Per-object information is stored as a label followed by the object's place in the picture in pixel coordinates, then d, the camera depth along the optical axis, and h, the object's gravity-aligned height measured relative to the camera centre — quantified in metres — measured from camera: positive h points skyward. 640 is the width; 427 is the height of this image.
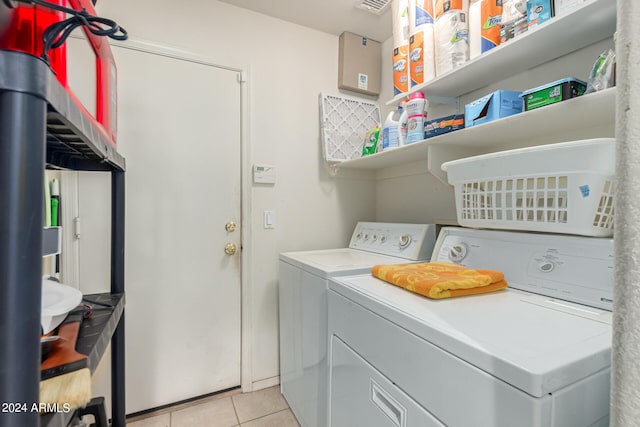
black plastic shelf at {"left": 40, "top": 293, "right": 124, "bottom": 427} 0.49 -0.34
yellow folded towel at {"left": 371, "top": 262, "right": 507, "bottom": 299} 0.90 -0.23
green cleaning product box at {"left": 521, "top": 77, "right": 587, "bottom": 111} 0.92 +0.39
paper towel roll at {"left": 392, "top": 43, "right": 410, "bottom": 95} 1.60 +0.81
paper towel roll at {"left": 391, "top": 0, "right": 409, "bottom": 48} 1.58 +1.06
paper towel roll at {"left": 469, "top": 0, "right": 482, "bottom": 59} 1.24 +0.81
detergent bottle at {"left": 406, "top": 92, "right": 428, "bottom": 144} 1.49 +0.50
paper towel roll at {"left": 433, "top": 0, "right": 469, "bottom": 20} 1.31 +0.95
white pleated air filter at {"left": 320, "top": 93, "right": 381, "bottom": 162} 2.11 +0.67
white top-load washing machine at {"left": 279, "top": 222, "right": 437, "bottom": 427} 1.34 -0.45
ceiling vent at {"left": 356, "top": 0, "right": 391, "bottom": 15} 1.83 +1.33
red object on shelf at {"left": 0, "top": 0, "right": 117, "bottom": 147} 0.47 +0.32
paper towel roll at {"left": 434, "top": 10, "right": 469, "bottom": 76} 1.31 +0.80
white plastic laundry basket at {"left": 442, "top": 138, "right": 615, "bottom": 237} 0.83 +0.08
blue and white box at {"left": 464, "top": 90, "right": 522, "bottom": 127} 1.11 +0.41
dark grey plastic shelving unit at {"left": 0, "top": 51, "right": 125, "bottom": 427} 0.39 -0.02
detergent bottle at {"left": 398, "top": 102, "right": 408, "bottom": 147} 1.60 +0.46
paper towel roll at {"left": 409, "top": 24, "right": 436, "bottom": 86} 1.45 +0.81
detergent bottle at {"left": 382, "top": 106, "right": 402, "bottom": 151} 1.64 +0.45
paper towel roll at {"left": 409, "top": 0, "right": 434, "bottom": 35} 1.46 +1.01
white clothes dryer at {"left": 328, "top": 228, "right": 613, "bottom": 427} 0.54 -0.30
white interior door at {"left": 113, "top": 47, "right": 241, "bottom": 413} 1.68 -0.09
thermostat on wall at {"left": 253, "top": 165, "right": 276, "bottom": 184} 1.95 +0.25
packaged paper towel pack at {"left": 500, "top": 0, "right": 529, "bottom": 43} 1.07 +0.74
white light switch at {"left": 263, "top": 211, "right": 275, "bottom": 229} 1.99 -0.06
